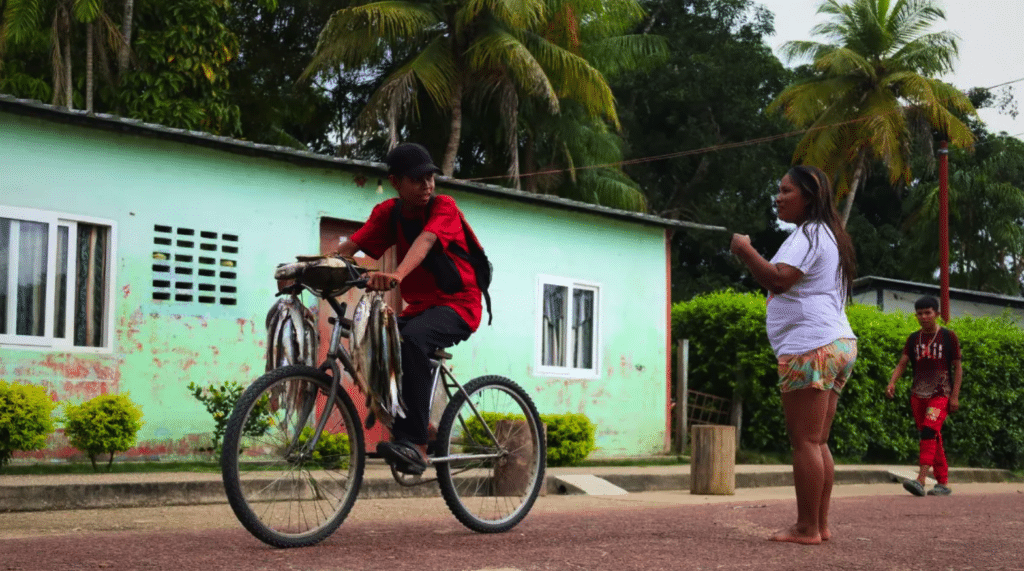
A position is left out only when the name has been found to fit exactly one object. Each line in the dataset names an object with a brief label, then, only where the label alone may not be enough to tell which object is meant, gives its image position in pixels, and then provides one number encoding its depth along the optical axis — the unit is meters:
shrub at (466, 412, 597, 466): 14.07
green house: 11.60
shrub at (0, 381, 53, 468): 10.23
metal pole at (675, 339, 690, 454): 17.83
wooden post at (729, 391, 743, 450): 18.02
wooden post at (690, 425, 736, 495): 11.52
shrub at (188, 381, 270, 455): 12.19
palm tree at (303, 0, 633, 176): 24.00
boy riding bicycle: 5.77
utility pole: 24.38
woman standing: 5.88
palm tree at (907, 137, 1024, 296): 38.34
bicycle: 5.11
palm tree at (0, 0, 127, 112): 20.34
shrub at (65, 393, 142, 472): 10.95
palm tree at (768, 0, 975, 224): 30.94
